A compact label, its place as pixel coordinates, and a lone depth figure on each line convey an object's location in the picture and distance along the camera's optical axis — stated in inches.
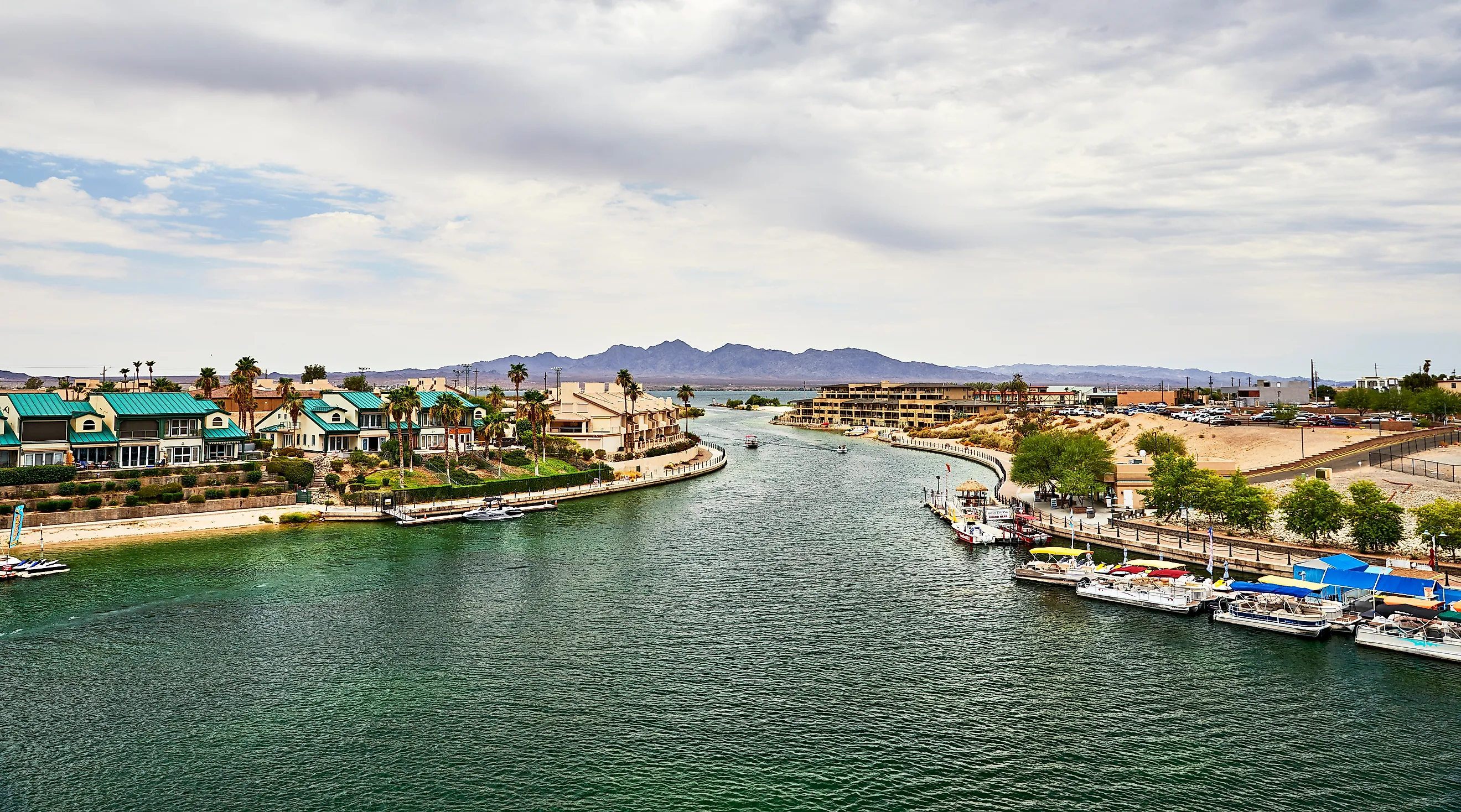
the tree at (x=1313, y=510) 2480.3
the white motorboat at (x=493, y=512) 3641.7
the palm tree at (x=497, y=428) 4404.5
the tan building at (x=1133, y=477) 3383.4
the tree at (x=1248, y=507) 2704.2
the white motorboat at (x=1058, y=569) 2519.7
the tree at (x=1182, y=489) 2815.0
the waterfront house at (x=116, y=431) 3395.7
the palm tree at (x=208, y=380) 4835.1
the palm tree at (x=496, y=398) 6668.3
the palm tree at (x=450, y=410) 4143.7
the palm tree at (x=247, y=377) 4407.0
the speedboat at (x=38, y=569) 2488.9
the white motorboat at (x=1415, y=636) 1752.0
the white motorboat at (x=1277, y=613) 1943.9
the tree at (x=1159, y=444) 4104.3
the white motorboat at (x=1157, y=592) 2176.4
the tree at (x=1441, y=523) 2203.5
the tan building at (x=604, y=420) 5403.5
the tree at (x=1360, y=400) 6688.0
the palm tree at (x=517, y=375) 6776.1
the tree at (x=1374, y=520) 2353.6
